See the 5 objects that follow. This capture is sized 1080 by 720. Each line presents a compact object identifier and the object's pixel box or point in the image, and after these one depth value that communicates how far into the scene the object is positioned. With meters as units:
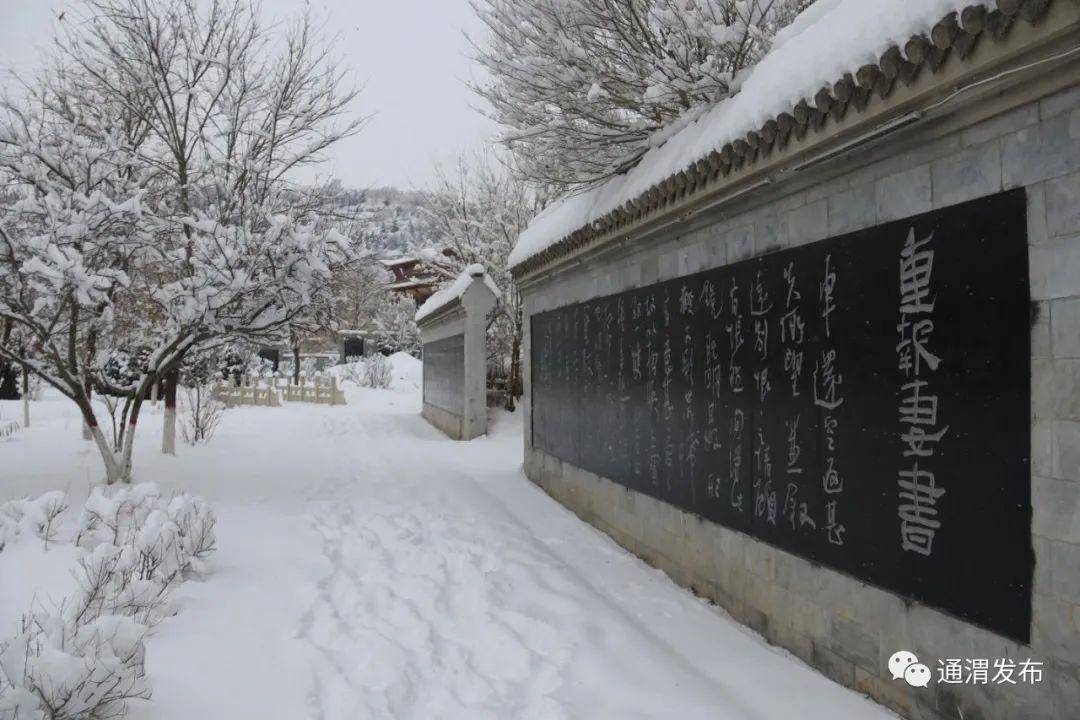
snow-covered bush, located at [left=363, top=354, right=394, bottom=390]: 31.39
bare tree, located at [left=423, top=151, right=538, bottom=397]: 16.84
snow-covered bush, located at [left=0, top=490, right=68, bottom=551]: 5.19
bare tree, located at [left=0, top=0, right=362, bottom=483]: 7.45
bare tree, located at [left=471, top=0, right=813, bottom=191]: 5.86
